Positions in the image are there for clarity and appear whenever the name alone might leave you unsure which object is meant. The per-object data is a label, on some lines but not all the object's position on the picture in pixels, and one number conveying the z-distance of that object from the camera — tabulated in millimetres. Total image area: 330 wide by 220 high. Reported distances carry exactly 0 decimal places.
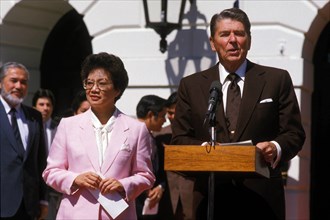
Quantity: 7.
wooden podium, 9947
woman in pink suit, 11860
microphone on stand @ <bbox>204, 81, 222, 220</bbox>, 10070
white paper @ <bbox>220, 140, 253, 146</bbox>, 10090
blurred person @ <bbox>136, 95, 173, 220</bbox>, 17365
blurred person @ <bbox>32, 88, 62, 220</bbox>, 19470
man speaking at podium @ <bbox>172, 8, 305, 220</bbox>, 10615
